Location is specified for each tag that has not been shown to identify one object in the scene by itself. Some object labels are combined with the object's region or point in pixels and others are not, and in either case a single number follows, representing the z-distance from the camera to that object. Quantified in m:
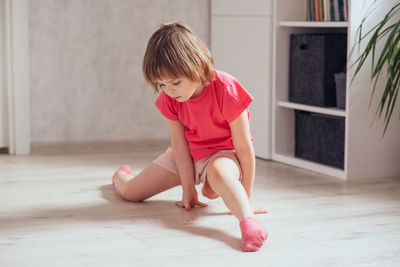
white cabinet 2.72
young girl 1.63
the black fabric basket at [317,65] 2.45
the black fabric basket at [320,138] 2.43
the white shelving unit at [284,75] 2.65
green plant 2.10
